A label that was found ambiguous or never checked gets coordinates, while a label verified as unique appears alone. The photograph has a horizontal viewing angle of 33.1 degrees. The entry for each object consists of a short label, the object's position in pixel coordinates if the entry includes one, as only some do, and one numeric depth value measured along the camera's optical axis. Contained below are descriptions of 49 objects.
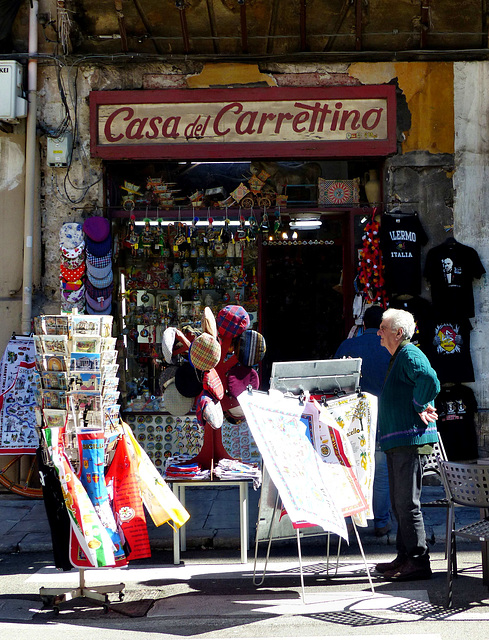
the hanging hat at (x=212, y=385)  6.52
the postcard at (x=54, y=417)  5.87
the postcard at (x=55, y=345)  5.89
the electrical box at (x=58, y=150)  9.16
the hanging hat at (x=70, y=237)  9.09
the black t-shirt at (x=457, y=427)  8.91
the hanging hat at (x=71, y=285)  9.11
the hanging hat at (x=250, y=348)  6.58
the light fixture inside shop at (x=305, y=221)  9.45
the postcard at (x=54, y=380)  5.95
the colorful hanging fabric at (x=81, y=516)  5.38
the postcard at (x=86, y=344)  5.92
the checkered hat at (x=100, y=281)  9.09
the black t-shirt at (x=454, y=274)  8.91
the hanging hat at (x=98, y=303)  9.10
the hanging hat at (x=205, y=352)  6.35
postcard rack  5.89
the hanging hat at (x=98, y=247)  9.08
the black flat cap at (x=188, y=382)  6.56
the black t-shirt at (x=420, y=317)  9.01
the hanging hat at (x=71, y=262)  9.10
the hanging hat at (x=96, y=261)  9.08
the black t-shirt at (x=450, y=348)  8.92
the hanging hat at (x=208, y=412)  6.39
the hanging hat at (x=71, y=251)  9.07
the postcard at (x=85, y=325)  5.95
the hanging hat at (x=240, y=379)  6.68
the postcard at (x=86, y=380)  5.94
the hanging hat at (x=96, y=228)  9.04
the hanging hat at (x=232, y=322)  6.66
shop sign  9.16
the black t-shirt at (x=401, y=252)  8.95
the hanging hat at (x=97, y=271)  9.06
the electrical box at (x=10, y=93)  8.84
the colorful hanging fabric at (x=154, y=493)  5.83
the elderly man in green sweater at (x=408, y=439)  5.75
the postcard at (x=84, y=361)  5.95
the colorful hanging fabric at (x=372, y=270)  9.08
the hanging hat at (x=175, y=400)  6.65
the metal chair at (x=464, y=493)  5.17
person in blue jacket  7.09
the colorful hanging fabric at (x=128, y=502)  5.65
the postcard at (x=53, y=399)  5.93
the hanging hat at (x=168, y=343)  6.52
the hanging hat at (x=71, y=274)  9.09
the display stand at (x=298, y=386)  5.95
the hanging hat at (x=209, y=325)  6.52
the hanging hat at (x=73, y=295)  9.08
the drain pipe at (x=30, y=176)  9.06
